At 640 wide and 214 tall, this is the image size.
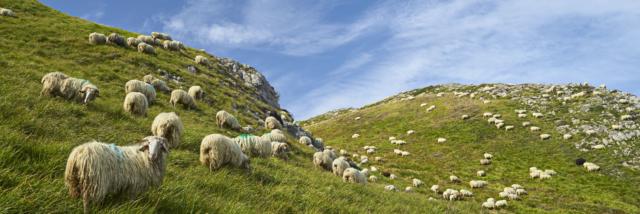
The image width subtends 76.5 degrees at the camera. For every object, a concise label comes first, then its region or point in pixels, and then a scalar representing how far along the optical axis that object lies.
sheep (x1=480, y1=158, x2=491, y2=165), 47.00
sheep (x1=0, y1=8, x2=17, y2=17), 37.44
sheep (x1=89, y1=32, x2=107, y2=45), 35.94
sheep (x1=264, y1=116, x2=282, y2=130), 32.91
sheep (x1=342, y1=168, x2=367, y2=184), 21.19
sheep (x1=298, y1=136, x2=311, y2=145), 32.86
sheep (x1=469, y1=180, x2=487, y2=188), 38.97
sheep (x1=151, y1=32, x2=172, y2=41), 51.68
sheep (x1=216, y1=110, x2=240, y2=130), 24.97
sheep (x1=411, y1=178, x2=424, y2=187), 36.64
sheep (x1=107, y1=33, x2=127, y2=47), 37.88
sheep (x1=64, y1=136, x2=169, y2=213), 5.30
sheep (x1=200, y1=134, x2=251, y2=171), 11.60
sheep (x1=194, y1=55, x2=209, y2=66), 45.79
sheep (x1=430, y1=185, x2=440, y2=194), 35.78
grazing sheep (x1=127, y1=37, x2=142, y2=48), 39.42
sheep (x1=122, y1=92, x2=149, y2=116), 17.48
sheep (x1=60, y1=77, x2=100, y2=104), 15.97
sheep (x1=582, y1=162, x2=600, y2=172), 42.47
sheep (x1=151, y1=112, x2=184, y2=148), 13.40
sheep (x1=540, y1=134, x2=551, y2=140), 51.44
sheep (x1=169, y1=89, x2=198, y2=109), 25.45
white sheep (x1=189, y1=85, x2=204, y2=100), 30.27
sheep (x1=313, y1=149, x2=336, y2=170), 23.83
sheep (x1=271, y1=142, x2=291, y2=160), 20.25
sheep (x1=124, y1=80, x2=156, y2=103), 23.06
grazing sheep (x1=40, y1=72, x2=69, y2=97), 15.51
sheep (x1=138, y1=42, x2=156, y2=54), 38.28
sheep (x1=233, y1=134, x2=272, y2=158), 16.77
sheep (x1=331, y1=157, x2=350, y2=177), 22.98
